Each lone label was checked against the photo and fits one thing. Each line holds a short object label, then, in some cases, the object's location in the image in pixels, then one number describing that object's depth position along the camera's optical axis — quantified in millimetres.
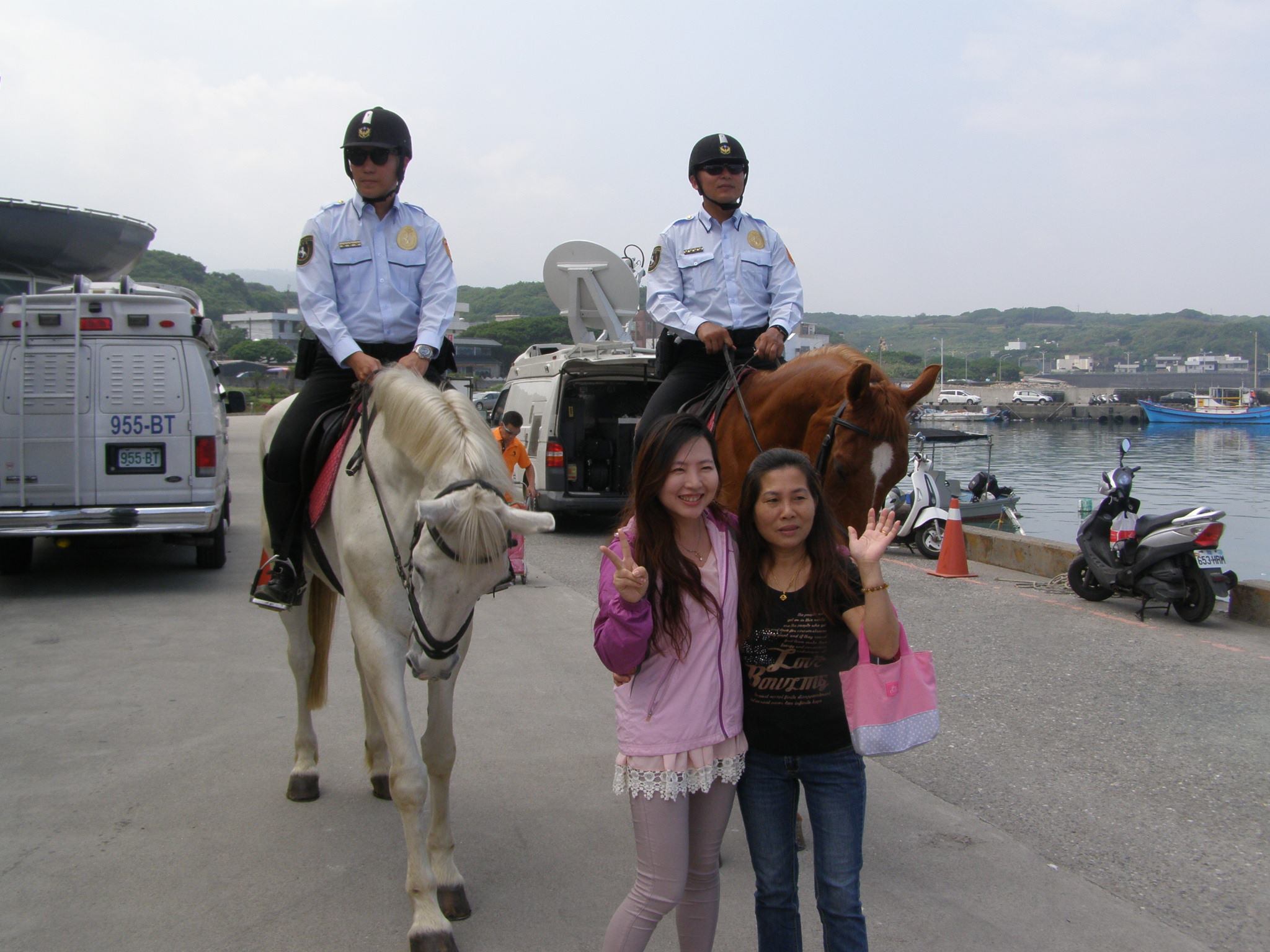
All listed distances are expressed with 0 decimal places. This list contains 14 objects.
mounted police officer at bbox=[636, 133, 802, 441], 5016
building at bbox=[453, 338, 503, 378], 113938
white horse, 3016
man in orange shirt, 11906
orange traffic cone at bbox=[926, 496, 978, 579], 11188
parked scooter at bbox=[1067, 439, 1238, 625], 8602
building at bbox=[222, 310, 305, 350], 136875
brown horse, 4164
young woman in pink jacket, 2648
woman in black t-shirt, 2697
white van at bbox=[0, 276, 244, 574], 9453
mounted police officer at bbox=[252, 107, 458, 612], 4445
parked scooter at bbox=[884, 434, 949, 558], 13281
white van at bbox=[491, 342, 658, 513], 14719
